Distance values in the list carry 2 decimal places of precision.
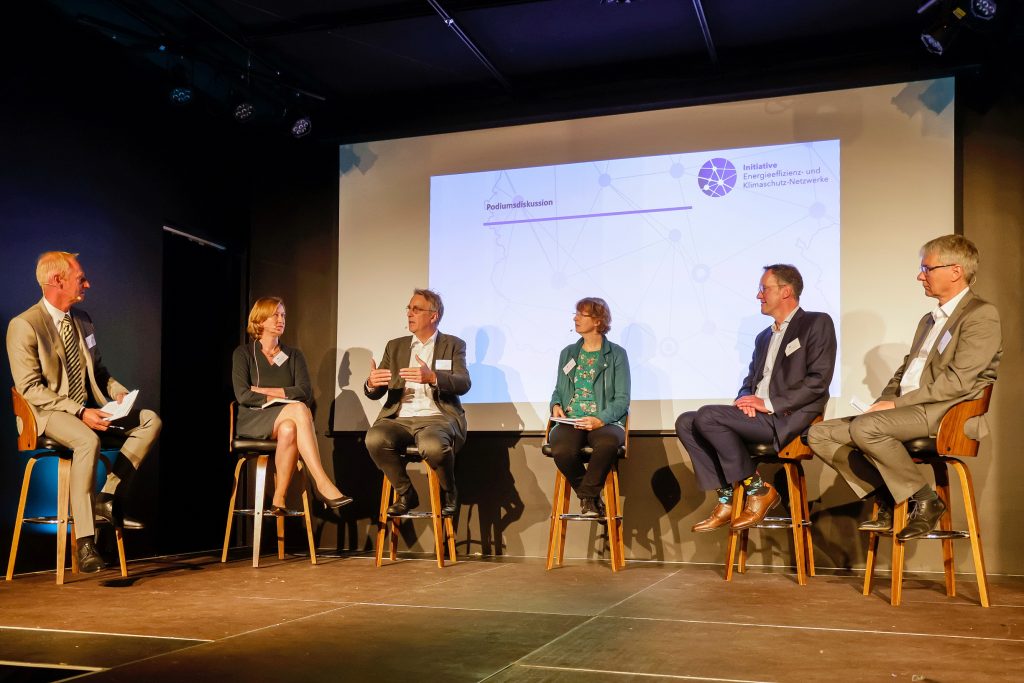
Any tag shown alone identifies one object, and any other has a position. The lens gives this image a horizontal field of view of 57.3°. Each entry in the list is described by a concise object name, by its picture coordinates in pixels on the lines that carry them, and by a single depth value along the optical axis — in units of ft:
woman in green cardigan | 15.12
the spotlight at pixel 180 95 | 17.02
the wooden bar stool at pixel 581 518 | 15.14
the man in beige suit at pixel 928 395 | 11.59
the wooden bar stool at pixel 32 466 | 13.29
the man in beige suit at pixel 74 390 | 13.08
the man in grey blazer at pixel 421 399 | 15.76
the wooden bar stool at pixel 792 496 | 13.47
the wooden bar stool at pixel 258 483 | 15.78
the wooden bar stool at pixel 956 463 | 11.50
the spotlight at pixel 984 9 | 13.43
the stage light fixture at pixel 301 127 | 18.49
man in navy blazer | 13.71
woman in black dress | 16.16
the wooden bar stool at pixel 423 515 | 15.49
